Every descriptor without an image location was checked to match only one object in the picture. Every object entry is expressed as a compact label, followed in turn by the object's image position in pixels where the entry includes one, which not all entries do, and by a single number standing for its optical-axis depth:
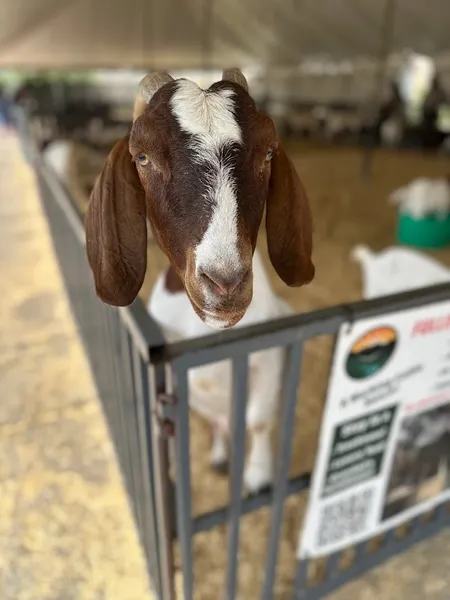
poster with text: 1.07
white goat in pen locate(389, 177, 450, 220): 3.71
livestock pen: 0.93
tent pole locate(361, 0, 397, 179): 4.55
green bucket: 3.76
